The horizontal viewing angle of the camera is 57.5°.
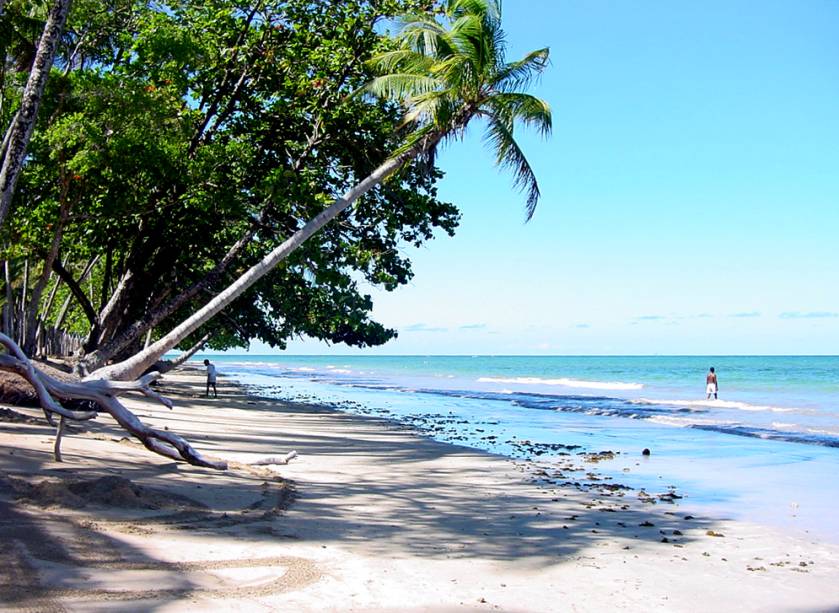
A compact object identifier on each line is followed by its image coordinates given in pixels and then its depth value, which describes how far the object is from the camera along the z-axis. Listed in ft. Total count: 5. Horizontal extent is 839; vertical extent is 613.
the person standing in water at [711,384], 114.14
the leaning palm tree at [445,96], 43.09
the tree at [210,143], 46.68
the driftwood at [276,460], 37.90
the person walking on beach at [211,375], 105.28
